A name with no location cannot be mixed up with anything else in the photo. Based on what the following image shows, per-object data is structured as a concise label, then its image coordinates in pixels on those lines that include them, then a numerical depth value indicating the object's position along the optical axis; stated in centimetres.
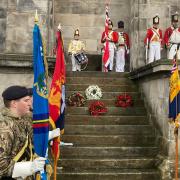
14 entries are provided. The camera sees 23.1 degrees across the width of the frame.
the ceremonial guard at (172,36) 1493
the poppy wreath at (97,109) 1137
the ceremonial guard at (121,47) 1572
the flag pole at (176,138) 849
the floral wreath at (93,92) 1208
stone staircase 929
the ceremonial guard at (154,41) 1438
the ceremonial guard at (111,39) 1577
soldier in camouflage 393
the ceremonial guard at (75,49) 1594
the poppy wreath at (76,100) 1174
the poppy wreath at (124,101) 1184
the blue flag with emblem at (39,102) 417
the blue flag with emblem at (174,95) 880
